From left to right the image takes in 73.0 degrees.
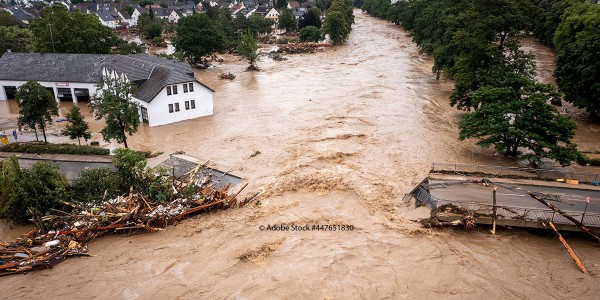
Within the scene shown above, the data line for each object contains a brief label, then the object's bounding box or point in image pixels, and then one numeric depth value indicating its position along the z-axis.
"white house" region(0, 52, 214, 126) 37.81
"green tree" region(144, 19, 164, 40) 96.44
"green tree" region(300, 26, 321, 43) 90.19
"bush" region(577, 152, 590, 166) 27.97
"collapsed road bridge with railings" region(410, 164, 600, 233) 19.84
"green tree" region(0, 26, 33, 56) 56.88
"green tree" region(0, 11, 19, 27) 82.12
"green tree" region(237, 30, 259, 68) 63.69
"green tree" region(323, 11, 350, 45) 86.46
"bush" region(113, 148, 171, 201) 22.86
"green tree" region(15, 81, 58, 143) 30.69
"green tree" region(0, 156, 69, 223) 21.12
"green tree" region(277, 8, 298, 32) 104.56
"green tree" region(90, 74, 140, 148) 28.91
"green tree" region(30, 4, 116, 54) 52.00
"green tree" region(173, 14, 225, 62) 64.31
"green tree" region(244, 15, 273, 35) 94.00
